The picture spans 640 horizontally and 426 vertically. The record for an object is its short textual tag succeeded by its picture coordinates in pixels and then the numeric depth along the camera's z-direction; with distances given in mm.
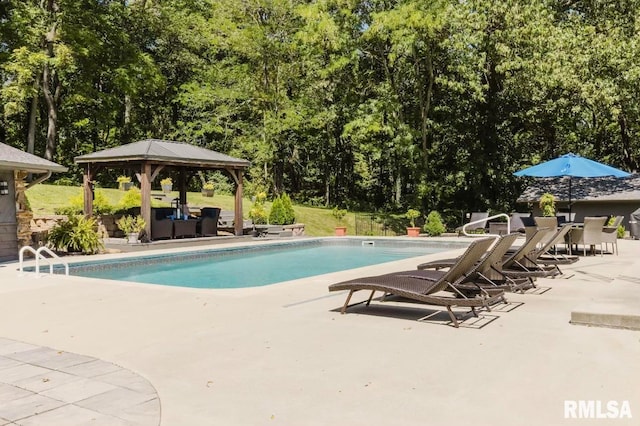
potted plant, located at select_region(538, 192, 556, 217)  18766
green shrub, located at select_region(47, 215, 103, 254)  14094
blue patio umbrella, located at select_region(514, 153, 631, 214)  14625
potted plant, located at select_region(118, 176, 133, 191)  23297
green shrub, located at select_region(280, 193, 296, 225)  22322
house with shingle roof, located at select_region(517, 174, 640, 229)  20609
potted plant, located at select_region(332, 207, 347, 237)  25250
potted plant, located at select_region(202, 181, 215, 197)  25094
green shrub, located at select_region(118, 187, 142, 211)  19781
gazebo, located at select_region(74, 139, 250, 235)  16594
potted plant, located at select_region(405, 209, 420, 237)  21672
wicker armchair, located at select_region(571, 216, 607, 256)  11625
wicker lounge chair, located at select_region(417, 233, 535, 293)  6375
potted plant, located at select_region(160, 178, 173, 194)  23781
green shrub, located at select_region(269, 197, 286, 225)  22203
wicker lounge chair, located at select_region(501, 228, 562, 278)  7844
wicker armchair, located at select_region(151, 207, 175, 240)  17036
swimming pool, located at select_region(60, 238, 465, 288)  11727
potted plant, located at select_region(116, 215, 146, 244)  16141
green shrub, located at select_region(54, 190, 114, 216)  18469
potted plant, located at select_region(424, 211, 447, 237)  21562
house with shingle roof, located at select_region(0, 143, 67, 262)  13070
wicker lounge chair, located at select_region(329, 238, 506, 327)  5648
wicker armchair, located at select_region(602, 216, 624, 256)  12133
